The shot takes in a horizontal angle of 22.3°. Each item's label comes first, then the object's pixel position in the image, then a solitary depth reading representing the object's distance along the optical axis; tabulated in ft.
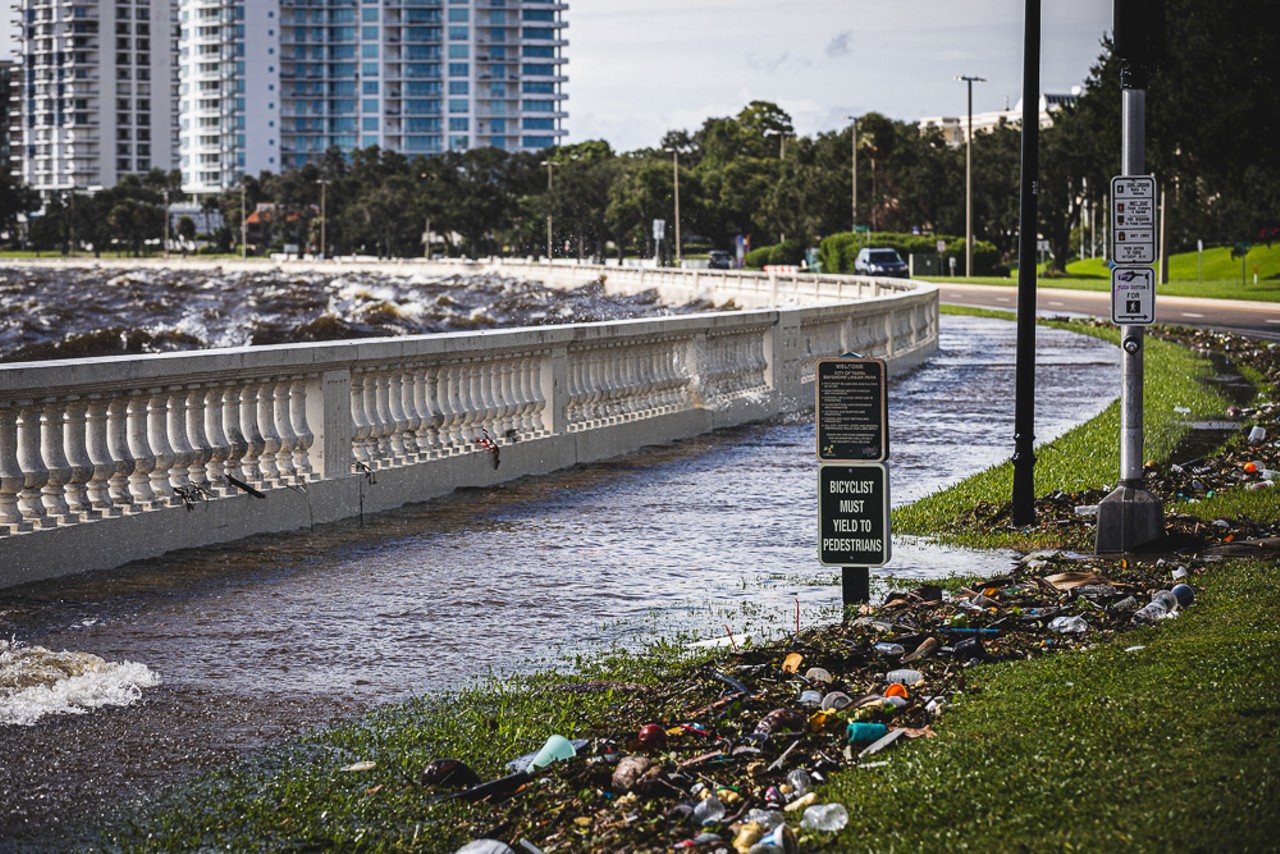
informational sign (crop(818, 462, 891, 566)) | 53.41
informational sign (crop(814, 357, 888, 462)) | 52.88
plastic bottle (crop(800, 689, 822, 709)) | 43.08
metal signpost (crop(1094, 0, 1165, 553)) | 62.27
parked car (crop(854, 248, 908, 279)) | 474.40
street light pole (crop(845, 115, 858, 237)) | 616.29
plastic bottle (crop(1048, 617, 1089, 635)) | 49.91
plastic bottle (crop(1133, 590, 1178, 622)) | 50.79
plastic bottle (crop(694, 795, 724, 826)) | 34.49
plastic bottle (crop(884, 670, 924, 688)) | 44.46
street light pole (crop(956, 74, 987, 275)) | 482.18
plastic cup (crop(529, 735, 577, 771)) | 39.23
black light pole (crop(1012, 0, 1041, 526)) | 71.61
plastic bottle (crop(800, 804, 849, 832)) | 33.10
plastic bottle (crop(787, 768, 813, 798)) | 36.10
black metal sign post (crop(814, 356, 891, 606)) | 52.98
